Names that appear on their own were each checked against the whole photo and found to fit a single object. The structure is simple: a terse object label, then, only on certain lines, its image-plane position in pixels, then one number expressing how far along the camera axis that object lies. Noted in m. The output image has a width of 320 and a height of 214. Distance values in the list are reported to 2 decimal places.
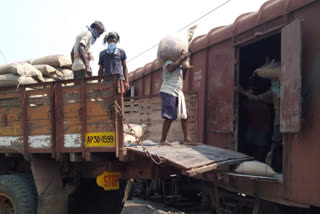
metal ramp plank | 3.09
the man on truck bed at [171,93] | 4.02
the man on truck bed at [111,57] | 4.67
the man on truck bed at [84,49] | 4.78
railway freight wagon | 3.22
